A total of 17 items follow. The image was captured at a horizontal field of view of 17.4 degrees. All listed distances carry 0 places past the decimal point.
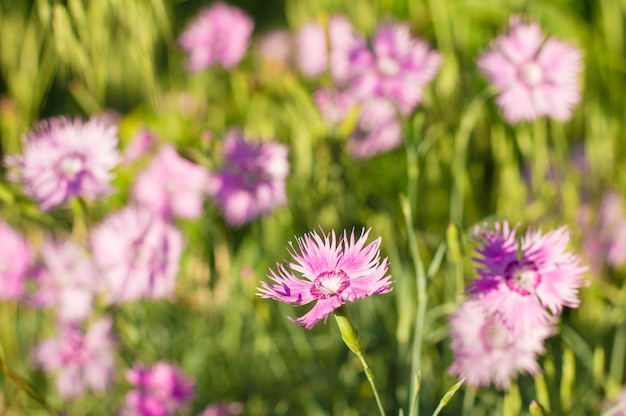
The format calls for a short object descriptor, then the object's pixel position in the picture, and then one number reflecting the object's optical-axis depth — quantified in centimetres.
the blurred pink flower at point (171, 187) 70
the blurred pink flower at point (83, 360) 69
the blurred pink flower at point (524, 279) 59
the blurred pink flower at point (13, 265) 70
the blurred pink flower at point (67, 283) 70
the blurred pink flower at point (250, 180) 68
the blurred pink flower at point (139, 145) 74
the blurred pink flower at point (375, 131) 73
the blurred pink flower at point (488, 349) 63
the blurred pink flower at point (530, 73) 68
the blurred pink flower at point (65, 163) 65
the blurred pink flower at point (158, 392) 64
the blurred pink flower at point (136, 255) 68
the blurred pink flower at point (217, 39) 73
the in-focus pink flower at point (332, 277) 57
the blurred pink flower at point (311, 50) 80
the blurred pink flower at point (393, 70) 69
